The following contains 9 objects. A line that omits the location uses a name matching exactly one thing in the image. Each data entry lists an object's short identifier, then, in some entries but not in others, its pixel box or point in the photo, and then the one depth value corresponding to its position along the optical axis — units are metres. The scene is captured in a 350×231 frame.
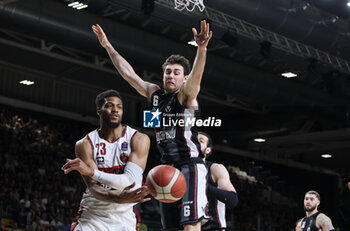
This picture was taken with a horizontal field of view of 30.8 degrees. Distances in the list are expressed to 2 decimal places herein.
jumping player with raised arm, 6.35
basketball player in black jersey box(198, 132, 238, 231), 7.42
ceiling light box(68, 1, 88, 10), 14.57
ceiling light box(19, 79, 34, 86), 23.08
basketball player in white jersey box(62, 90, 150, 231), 5.79
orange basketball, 6.00
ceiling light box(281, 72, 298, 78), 19.59
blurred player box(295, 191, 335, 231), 11.55
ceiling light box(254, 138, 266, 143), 25.57
